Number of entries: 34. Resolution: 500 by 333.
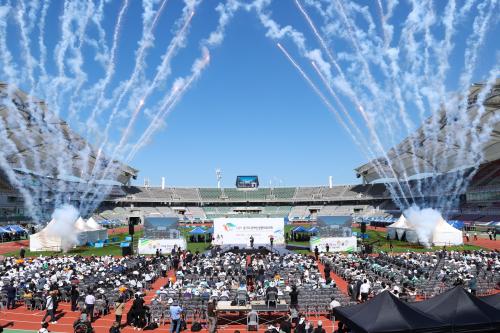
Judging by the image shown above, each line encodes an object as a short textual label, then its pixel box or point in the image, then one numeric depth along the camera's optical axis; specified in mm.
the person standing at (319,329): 12039
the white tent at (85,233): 43688
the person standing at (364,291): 18172
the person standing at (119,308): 15047
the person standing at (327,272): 23297
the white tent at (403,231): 43925
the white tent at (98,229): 46975
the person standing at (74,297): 18531
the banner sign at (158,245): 39344
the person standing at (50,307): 16519
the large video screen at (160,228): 40000
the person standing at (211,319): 13258
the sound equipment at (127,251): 36656
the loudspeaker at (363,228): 44906
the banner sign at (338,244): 38562
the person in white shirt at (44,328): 10714
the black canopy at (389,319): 9406
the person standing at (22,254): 34650
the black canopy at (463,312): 9820
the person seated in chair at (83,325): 10227
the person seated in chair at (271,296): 16328
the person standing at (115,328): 12631
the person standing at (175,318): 14617
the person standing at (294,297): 16630
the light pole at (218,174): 137625
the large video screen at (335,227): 39094
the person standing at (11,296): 19078
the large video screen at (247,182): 120562
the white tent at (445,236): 41156
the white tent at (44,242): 41219
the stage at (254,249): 38625
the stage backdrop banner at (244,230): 42156
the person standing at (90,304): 16578
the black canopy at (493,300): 10839
